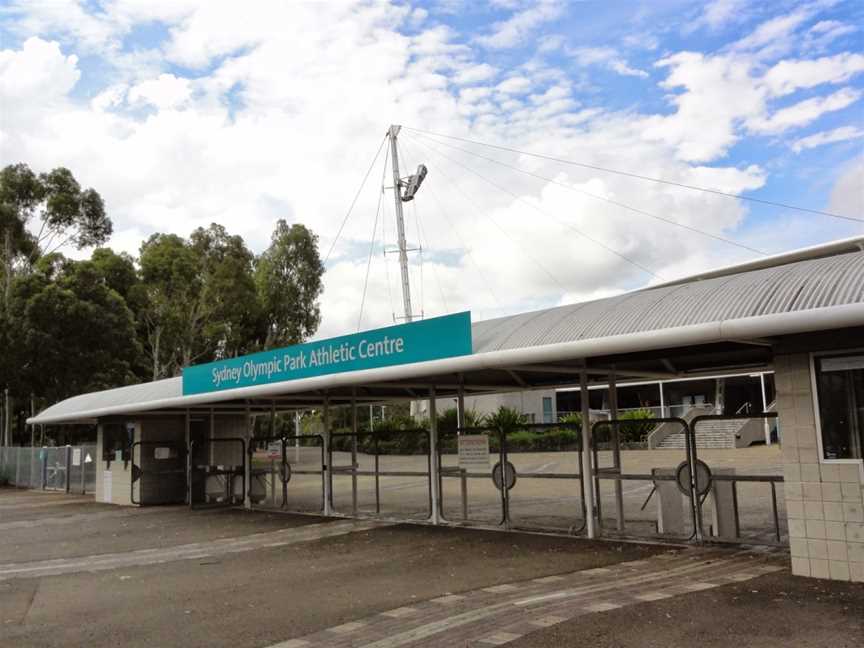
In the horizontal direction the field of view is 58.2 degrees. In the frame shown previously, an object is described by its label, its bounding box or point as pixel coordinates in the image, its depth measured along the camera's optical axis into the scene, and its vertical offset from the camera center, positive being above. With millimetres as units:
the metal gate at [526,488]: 12192 -1818
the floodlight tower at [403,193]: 35531 +10411
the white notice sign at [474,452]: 12750 -595
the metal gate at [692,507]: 9930 -1379
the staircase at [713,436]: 30219 -1203
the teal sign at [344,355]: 11031 +1108
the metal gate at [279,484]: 17250 -1596
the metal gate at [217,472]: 19078 -1142
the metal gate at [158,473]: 20156 -1168
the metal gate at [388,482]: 15234 -1881
